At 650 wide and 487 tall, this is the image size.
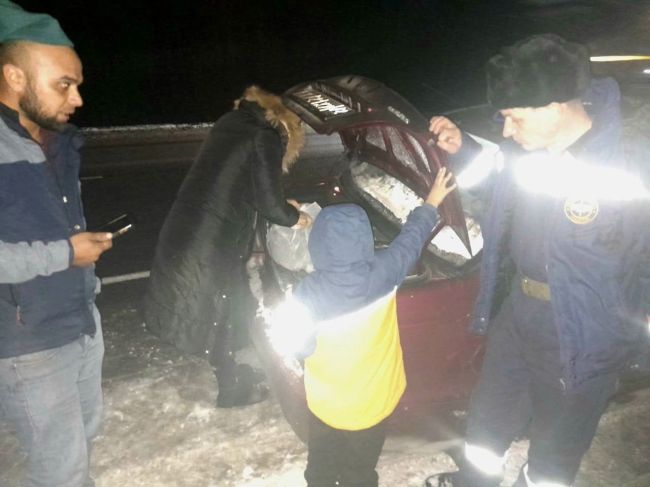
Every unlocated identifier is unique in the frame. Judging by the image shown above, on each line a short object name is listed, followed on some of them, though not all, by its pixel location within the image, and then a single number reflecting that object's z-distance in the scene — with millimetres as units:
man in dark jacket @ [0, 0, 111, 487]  2127
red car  2957
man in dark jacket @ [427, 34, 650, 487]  2223
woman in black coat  3234
